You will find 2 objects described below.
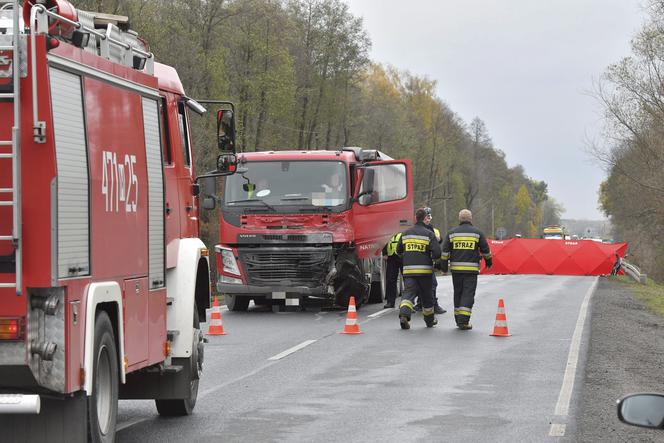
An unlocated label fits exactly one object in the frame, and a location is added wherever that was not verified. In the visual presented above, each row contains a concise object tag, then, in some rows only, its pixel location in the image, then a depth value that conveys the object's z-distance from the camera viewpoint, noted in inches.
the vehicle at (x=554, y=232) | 3993.6
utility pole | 4371.3
